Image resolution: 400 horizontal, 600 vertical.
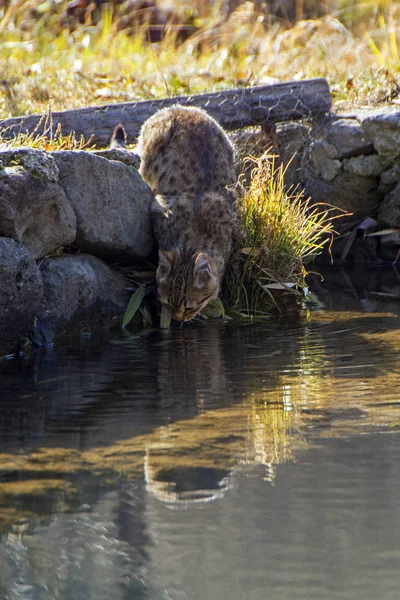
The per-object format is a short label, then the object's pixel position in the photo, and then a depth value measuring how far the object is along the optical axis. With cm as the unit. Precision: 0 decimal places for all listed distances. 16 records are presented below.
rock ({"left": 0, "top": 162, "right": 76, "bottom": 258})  906
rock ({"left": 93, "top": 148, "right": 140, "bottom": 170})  1105
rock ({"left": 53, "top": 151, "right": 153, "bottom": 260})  1017
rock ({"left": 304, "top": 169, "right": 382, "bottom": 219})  1583
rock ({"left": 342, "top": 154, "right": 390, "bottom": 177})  1562
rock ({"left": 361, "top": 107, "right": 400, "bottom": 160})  1512
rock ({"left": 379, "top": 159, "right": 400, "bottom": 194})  1554
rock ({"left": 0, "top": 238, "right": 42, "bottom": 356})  868
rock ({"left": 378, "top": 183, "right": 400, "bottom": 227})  1555
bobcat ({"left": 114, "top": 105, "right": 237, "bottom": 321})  1047
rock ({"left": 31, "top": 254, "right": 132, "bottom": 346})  982
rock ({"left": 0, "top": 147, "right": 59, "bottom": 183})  940
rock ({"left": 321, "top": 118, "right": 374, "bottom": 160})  1552
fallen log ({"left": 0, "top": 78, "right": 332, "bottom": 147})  1318
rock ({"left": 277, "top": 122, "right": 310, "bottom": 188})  1569
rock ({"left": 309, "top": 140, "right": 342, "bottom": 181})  1575
